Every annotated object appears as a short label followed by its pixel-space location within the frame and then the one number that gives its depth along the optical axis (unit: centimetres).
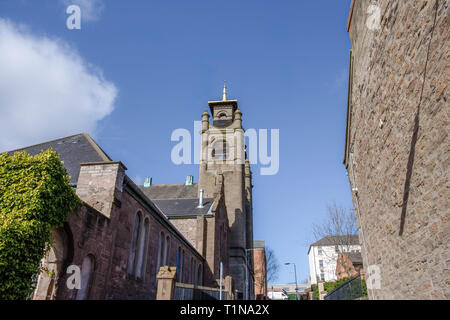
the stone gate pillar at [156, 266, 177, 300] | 984
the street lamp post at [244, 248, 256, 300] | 3522
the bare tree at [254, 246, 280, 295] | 6173
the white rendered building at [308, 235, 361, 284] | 8194
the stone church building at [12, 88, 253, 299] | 952
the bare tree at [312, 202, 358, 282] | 3778
